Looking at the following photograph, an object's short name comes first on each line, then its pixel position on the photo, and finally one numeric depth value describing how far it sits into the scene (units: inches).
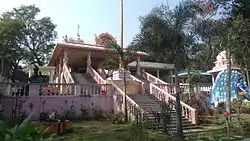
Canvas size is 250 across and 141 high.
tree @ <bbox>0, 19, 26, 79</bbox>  1154.7
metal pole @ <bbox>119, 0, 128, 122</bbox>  542.6
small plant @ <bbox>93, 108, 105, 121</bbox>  573.4
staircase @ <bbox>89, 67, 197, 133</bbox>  491.8
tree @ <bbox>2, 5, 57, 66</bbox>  1407.5
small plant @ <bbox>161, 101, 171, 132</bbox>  453.0
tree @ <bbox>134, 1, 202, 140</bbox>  433.4
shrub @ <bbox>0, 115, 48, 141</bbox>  106.4
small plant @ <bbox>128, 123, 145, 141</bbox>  320.5
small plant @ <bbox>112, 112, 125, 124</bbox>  518.9
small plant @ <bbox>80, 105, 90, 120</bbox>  575.6
